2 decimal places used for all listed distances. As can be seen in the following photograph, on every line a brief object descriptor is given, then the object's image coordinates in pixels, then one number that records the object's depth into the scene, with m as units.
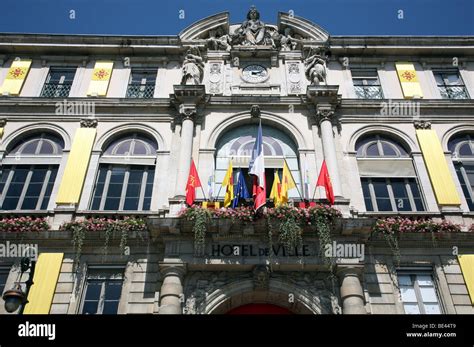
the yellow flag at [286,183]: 14.05
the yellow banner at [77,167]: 15.12
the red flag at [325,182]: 14.23
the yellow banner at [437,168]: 15.34
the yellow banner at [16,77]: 18.75
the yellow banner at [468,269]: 13.18
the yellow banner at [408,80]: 18.78
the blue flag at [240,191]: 14.22
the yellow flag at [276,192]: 14.09
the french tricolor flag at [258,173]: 13.42
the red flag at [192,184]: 14.10
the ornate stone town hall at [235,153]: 13.12
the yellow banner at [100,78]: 18.80
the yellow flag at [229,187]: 14.25
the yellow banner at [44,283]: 12.68
